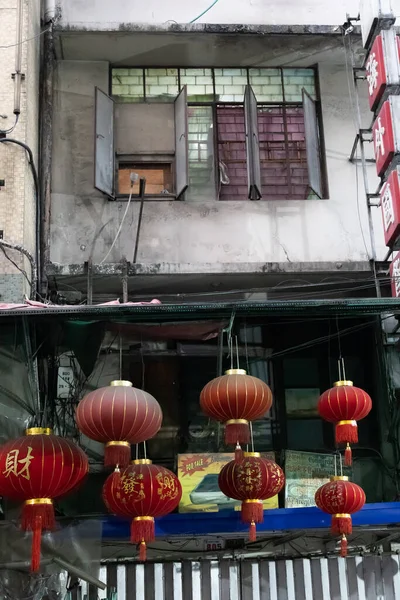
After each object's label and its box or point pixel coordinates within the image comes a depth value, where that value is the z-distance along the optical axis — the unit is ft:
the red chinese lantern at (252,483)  28.09
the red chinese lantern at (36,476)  24.25
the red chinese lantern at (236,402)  26.45
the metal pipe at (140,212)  37.63
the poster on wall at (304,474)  36.86
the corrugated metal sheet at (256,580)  36.52
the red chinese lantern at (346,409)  28.84
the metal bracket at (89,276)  38.14
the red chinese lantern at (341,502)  29.25
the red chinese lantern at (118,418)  24.64
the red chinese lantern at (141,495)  26.40
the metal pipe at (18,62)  36.88
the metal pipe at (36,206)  36.67
